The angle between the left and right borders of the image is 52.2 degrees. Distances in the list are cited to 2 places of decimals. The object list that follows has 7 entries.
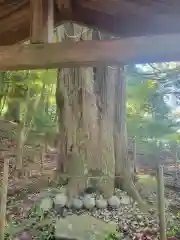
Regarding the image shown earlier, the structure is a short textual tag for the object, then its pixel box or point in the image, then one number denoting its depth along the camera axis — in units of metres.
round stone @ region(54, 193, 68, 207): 2.40
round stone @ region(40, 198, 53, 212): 2.36
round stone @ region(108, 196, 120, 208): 2.39
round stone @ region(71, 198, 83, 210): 2.38
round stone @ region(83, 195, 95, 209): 2.37
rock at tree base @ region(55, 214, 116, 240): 1.95
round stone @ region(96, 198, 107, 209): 2.39
